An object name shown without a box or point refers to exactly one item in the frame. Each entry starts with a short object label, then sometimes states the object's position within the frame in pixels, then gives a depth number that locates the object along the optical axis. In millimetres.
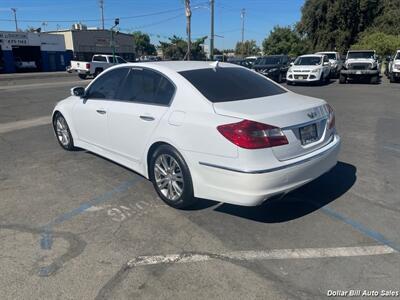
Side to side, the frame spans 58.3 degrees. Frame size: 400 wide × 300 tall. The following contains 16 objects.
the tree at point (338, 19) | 48562
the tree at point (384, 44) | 34219
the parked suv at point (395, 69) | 20781
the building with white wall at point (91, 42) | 55812
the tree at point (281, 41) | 68625
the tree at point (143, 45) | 114594
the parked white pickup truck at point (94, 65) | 29500
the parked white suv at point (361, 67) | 20688
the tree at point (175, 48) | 83506
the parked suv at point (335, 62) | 24691
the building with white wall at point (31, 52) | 45812
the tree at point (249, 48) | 104875
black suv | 22422
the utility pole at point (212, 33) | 37406
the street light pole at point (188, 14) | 33838
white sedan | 3340
